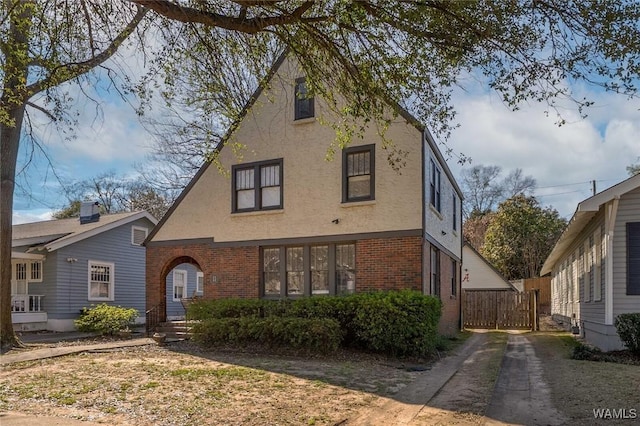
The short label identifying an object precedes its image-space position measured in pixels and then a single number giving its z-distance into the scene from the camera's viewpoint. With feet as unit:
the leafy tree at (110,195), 131.13
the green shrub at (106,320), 58.75
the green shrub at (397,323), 38.93
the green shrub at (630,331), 36.12
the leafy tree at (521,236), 124.36
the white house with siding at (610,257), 39.96
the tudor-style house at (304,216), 46.37
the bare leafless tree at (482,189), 157.48
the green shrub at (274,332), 39.14
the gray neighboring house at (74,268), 66.13
